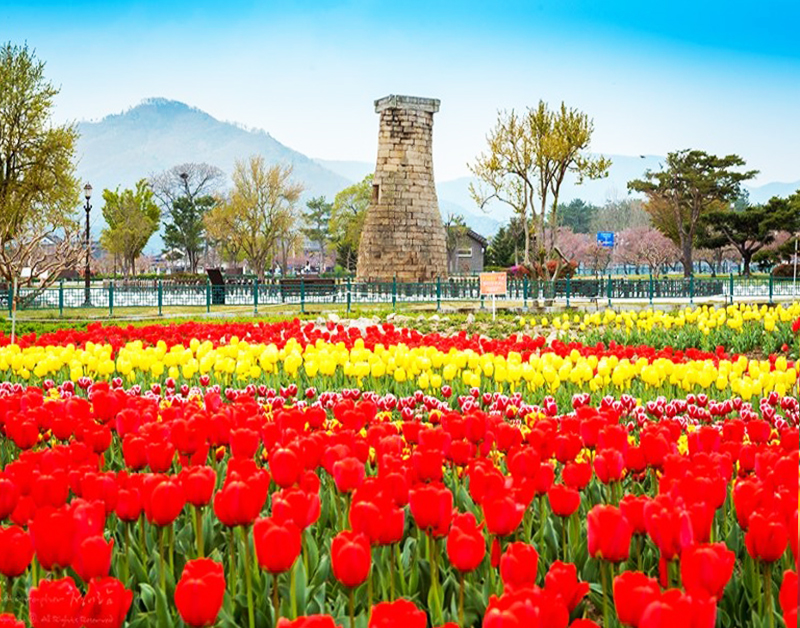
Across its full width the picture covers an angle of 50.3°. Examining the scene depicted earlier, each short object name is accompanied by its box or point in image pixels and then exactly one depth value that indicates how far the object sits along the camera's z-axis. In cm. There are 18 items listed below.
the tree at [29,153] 3017
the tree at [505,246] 7244
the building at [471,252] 8069
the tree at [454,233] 7156
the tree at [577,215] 11412
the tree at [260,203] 5119
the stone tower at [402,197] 3516
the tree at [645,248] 7725
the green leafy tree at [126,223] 5314
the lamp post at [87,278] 2829
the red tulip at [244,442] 322
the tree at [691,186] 5216
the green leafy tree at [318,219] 9096
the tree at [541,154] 3098
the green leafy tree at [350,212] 6581
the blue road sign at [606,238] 4700
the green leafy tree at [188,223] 7062
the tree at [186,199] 7075
